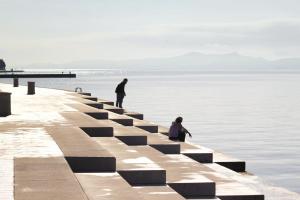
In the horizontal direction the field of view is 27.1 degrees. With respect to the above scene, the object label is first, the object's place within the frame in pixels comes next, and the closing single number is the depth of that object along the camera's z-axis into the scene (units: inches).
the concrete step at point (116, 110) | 1206.9
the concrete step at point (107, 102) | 1517.0
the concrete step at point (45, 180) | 329.4
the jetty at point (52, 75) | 5818.9
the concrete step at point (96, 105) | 1209.1
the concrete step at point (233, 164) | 748.6
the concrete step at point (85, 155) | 446.3
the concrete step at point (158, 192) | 397.4
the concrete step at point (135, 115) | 1236.5
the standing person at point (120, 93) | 1272.1
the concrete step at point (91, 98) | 1537.9
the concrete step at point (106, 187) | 354.3
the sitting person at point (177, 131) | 779.4
